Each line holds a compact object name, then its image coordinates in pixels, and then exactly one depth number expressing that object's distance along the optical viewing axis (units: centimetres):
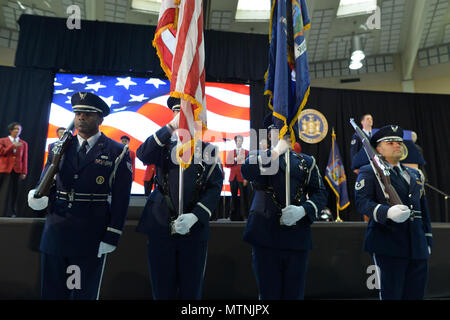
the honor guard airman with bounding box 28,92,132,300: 178
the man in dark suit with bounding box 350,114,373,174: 557
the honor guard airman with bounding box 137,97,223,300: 179
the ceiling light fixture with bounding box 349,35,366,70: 870
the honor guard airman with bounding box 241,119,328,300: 190
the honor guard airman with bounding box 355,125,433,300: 212
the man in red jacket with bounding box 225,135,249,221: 614
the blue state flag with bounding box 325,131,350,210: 706
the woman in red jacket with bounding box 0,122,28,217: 557
